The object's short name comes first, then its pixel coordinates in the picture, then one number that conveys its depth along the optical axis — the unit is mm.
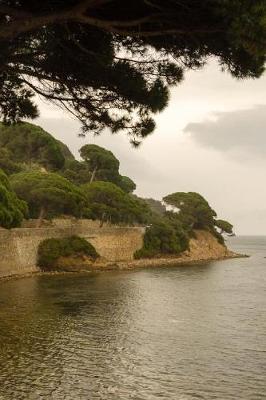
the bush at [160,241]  59903
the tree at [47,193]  46750
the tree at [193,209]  77625
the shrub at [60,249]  43906
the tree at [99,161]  71000
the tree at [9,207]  38625
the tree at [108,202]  56134
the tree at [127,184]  80869
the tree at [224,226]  87188
